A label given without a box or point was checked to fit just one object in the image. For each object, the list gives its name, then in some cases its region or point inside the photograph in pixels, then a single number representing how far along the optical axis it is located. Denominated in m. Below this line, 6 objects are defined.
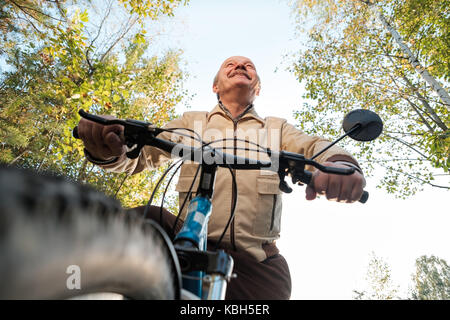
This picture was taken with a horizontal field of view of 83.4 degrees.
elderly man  1.36
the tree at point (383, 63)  6.52
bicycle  0.33
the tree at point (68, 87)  4.63
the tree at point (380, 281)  22.67
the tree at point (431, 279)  32.44
